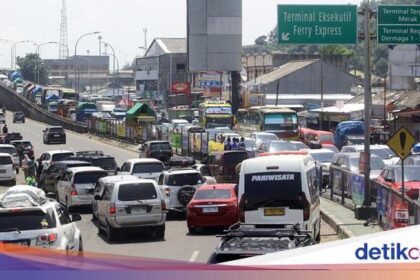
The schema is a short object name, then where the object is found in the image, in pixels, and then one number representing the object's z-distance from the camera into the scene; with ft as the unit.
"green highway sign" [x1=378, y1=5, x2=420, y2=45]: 98.58
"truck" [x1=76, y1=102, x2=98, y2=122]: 326.30
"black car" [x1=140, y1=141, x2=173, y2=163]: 159.22
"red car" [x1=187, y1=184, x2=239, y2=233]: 76.69
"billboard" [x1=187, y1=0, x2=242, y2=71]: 208.44
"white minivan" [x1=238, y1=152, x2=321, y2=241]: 65.05
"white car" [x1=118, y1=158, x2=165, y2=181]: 106.73
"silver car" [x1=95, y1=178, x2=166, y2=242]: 73.41
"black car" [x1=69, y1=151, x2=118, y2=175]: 124.98
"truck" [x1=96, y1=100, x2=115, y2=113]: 370.12
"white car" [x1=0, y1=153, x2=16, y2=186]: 137.18
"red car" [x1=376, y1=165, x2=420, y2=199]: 86.48
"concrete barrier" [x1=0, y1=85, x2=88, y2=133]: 316.81
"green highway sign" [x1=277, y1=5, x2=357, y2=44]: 97.19
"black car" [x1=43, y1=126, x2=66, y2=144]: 237.45
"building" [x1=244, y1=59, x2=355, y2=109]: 351.87
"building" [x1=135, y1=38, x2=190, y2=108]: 471.05
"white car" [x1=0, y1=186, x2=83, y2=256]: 48.08
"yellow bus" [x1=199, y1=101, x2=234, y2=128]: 223.30
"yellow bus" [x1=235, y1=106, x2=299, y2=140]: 189.16
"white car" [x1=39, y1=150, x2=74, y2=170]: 136.56
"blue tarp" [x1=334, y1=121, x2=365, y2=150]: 182.29
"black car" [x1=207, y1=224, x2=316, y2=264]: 32.35
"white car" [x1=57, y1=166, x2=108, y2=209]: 97.45
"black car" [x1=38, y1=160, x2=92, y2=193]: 112.72
